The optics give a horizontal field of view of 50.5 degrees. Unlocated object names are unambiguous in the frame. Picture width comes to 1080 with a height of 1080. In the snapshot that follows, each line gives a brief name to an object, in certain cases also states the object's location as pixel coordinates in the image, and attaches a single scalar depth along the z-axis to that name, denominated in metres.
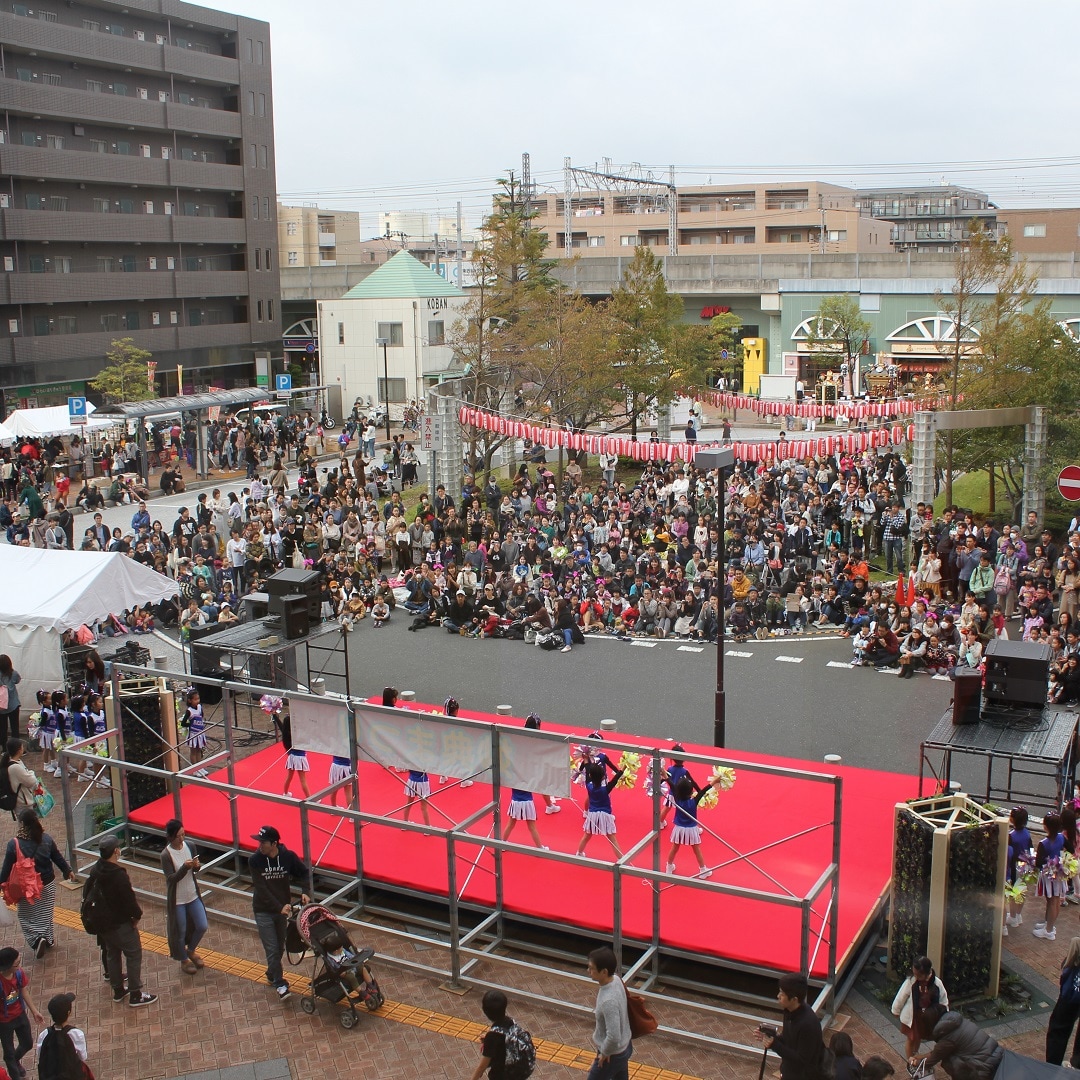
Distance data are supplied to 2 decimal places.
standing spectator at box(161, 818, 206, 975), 10.14
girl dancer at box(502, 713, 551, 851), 11.81
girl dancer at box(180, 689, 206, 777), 15.15
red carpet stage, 10.30
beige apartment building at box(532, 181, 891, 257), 73.38
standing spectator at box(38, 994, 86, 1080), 7.80
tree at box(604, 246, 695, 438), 39.50
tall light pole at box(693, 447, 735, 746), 13.77
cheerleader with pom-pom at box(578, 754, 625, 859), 11.34
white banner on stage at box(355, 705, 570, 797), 10.48
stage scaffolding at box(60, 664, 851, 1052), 9.35
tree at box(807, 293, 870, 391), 46.22
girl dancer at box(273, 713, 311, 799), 13.37
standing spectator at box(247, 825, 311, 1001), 9.88
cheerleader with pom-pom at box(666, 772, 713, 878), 10.91
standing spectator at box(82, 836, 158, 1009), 9.78
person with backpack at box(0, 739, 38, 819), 12.30
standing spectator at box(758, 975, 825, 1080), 7.41
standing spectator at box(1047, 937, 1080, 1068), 8.48
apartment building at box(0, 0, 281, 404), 47.94
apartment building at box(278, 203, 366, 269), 81.75
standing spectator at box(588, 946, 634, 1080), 7.60
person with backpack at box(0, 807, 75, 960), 10.34
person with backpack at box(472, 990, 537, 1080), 7.73
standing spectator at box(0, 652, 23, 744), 14.95
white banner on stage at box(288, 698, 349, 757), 11.50
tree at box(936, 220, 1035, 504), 27.80
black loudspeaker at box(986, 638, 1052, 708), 11.69
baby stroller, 9.66
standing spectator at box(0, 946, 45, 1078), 8.58
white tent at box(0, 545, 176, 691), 16.47
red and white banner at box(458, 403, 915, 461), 24.80
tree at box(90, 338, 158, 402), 46.12
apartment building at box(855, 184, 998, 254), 91.31
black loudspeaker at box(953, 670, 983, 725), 11.54
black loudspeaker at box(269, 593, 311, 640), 16.09
